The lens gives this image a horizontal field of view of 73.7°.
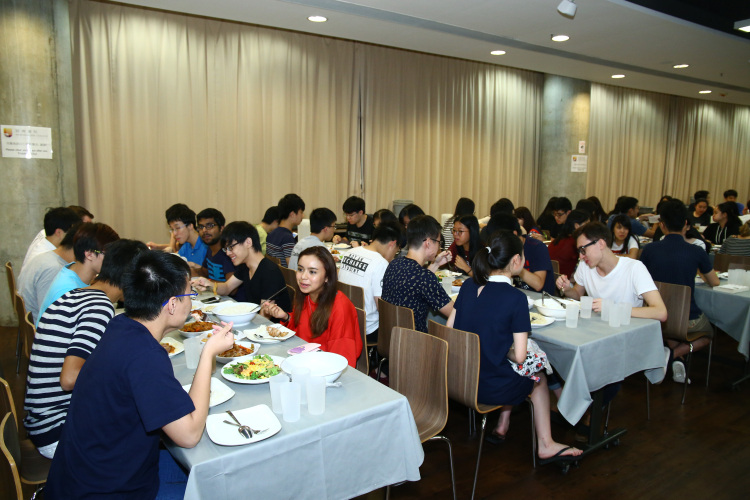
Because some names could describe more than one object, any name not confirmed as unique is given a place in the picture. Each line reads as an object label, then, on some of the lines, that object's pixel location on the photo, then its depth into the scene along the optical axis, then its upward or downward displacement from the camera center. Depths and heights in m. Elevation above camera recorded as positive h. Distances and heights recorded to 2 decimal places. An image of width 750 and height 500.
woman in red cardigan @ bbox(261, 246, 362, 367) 2.61 -0.58
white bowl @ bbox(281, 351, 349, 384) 2.07 -0.72
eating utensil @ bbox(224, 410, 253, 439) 1.64 -0.78
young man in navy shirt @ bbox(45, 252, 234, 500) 1.50 -0.65
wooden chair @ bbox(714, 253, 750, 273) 4.87 -0.61
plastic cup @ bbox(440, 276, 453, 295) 3.85 -0.69
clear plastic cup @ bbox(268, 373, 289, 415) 1.80 -0.71
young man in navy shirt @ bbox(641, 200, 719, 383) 3.83 -0.52
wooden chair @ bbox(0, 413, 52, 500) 1.54 -0.93
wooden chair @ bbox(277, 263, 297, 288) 3.99 -0.66
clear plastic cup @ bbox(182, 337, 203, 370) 2.24 -0.71
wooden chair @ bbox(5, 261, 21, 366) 3.89 -0.68
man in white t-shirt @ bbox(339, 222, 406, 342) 3.64 -0.53
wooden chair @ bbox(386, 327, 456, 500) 2.32 -0.88
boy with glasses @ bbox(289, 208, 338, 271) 4.29 -0.30
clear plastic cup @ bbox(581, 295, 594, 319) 3.04 -0.67
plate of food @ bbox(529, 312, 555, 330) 2.87 -0.72
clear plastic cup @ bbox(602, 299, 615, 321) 2.92 -0.65
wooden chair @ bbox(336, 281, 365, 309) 3.49 -0.70
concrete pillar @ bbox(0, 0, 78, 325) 4.86 +0.83
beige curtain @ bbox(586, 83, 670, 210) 10.65 +1.21
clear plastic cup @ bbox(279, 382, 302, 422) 1.73 -0.71
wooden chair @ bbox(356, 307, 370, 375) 2.87 -0.86
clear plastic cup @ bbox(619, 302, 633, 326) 2.90 -0.67
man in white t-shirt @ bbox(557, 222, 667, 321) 3.15 -0.50
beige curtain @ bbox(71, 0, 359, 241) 5.71 +0.99
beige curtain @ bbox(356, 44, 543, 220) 7.80 +1.12
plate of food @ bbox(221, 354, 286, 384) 2.04 -0.74
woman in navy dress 2.54 -0.62
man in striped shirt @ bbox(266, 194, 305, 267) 4.80 -0.37
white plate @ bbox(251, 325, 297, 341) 2.58 -0.73
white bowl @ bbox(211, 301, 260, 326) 2.86 -0.71
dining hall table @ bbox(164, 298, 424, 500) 1.56 -0.87
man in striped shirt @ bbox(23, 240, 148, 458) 2.01 -0.67
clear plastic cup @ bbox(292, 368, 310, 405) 1.84 -0.67
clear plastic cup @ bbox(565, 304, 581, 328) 2.86 -0.68
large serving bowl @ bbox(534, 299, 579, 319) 3.01 -0.68
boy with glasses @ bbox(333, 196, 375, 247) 5.93 -0.33
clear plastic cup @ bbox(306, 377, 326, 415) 1.77 -0.71
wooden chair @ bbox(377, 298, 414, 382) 2.96 -0.76
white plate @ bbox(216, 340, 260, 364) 2.28 -0.74
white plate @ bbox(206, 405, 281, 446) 1.61 -0.78
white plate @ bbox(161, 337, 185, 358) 2.43 -0.77
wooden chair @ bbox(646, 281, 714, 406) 3.58 -0.82
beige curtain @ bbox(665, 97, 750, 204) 12.38 +1.29
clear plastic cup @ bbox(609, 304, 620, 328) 2.89 -0.68
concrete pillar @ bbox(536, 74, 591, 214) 9.01 +1.22
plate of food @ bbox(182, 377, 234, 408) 1.87 -0.77
